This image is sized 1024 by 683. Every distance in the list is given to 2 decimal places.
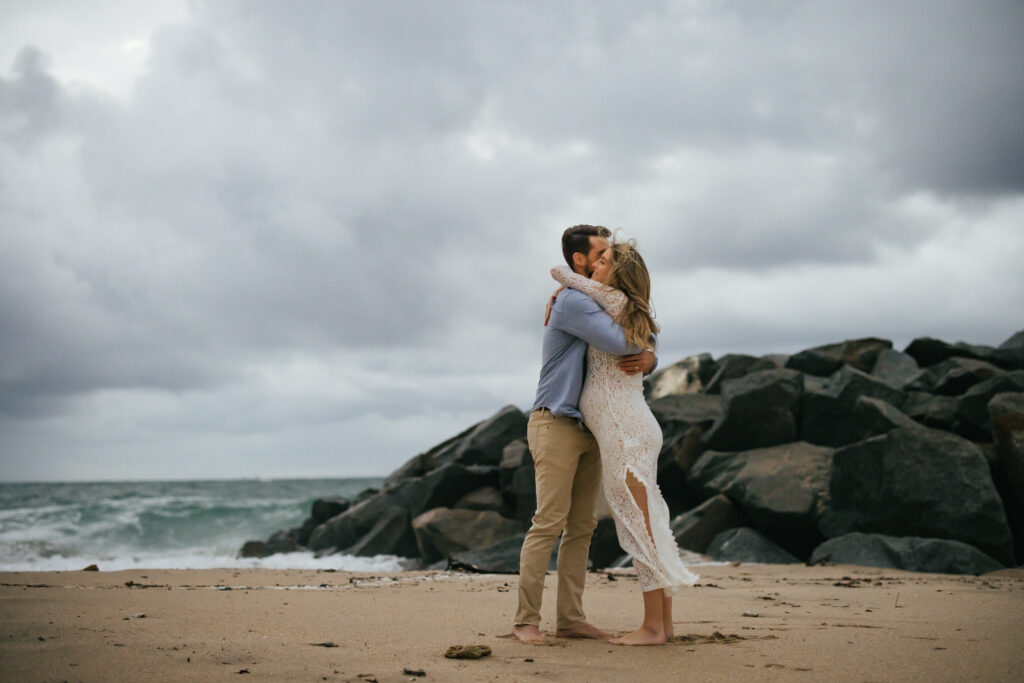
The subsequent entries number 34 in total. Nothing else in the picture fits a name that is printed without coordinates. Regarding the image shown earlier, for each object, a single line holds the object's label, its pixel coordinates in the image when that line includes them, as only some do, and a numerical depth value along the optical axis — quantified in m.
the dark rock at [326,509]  15.28
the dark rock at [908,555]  6.89
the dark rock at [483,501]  10.97
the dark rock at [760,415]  9.90
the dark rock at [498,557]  8.02
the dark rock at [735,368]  12.77
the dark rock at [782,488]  8.30
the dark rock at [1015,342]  13.31
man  3.61
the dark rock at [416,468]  13.87
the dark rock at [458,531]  9.98
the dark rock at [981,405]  9.23
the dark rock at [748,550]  8.05
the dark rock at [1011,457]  7.72
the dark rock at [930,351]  13.64
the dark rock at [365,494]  16.63
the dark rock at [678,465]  10.09
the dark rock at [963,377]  10.92
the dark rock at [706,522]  8.56
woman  3.53
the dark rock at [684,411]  10.86
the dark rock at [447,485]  11.45
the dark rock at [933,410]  9.74
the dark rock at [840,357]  13.38
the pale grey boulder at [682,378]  13.81
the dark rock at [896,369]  12.21
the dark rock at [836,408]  9.81
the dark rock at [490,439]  12.94
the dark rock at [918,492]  7.24
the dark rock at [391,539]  11.31
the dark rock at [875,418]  9.28
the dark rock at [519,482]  10.41
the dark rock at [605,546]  8.64
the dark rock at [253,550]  13.50
